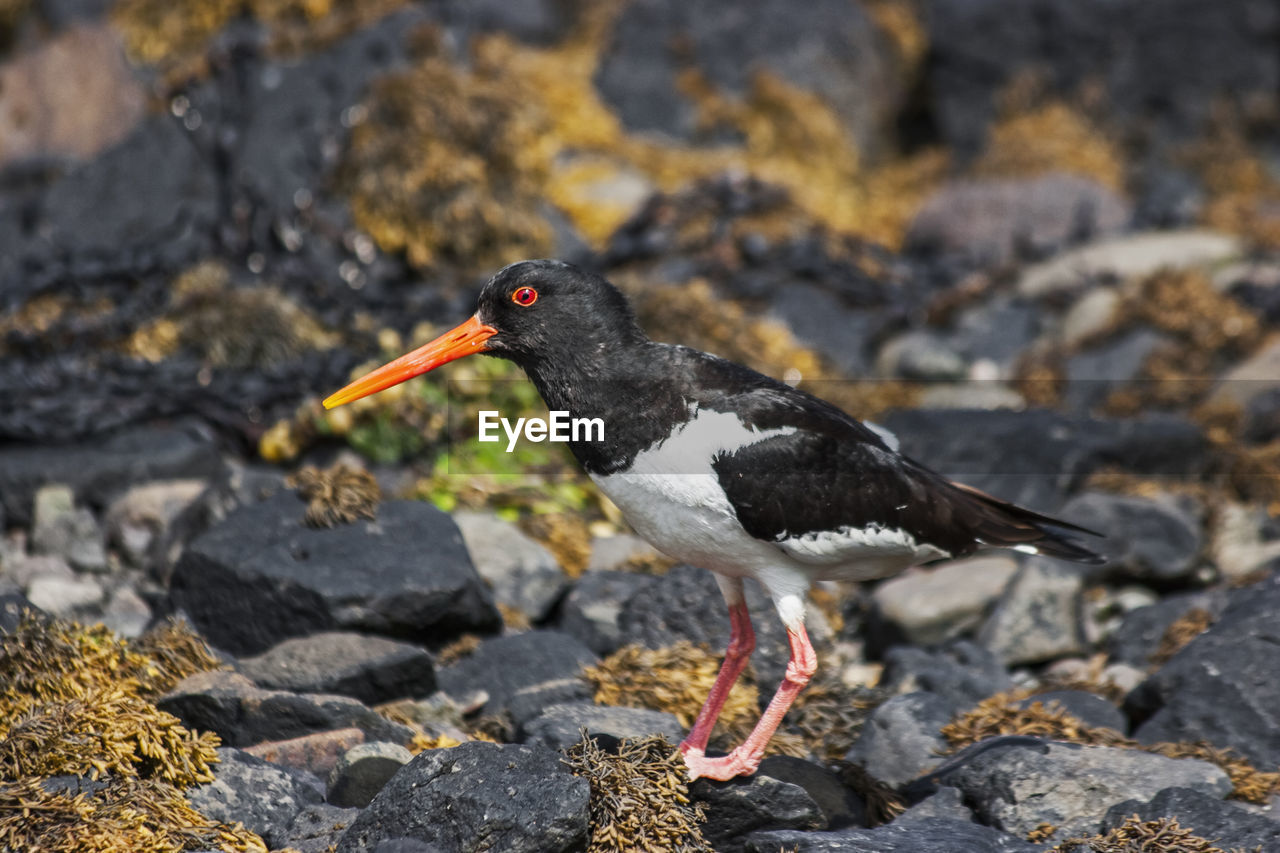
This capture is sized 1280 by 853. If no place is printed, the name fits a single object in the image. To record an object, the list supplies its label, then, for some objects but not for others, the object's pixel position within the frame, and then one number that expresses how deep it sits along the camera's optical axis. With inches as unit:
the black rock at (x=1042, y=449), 571.8
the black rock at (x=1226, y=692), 366.0
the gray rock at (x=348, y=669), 366.0
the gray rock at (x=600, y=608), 435.2
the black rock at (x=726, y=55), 1036.5
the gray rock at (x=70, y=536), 493.7
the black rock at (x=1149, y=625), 456.8
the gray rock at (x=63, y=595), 436.8
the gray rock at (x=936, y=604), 475.5
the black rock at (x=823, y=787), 319.3
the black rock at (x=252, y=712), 336.8
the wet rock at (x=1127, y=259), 823.7
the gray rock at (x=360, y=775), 313.1
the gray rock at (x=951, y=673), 409.7
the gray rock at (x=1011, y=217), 922.7
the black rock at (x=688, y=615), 422.0
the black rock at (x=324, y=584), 410.3
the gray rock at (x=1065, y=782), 313.6
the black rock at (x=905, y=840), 281.6
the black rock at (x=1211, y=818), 293.9
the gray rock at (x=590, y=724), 333.4
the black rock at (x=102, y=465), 530.9
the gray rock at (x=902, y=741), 353.1
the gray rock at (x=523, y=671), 378.0
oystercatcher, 307.3
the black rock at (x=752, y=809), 302.2
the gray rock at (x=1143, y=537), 518.3
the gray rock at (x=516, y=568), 470.3
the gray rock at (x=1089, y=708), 382.3
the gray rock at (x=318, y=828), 292.7
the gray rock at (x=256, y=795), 301.0
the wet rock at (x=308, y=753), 328.8
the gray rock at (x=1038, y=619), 463.5
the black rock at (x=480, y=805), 271.0
